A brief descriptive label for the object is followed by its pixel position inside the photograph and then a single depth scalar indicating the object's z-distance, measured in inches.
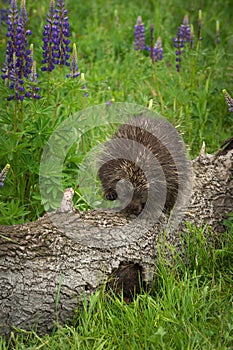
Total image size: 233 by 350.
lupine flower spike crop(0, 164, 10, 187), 225.7
